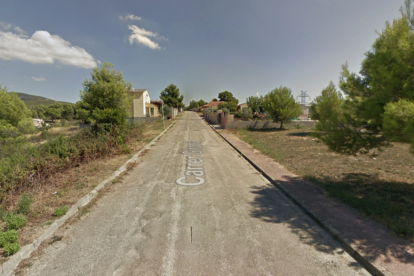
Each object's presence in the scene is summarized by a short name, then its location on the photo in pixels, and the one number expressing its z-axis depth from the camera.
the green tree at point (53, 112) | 67.88
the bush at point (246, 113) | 25.52
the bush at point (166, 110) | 40.31
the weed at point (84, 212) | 3.74
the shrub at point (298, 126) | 21.33
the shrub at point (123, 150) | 8.95
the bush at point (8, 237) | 2.66
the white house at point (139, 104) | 33.53
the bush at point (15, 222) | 3.04
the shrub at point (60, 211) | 3.53
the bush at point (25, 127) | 11.10
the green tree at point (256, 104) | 27.90
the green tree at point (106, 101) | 9.38
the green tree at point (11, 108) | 10.57
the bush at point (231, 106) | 42.10
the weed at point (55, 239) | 2.93
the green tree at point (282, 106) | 19.12
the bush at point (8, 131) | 9.40
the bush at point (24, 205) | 3.58
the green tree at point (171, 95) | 55.21
